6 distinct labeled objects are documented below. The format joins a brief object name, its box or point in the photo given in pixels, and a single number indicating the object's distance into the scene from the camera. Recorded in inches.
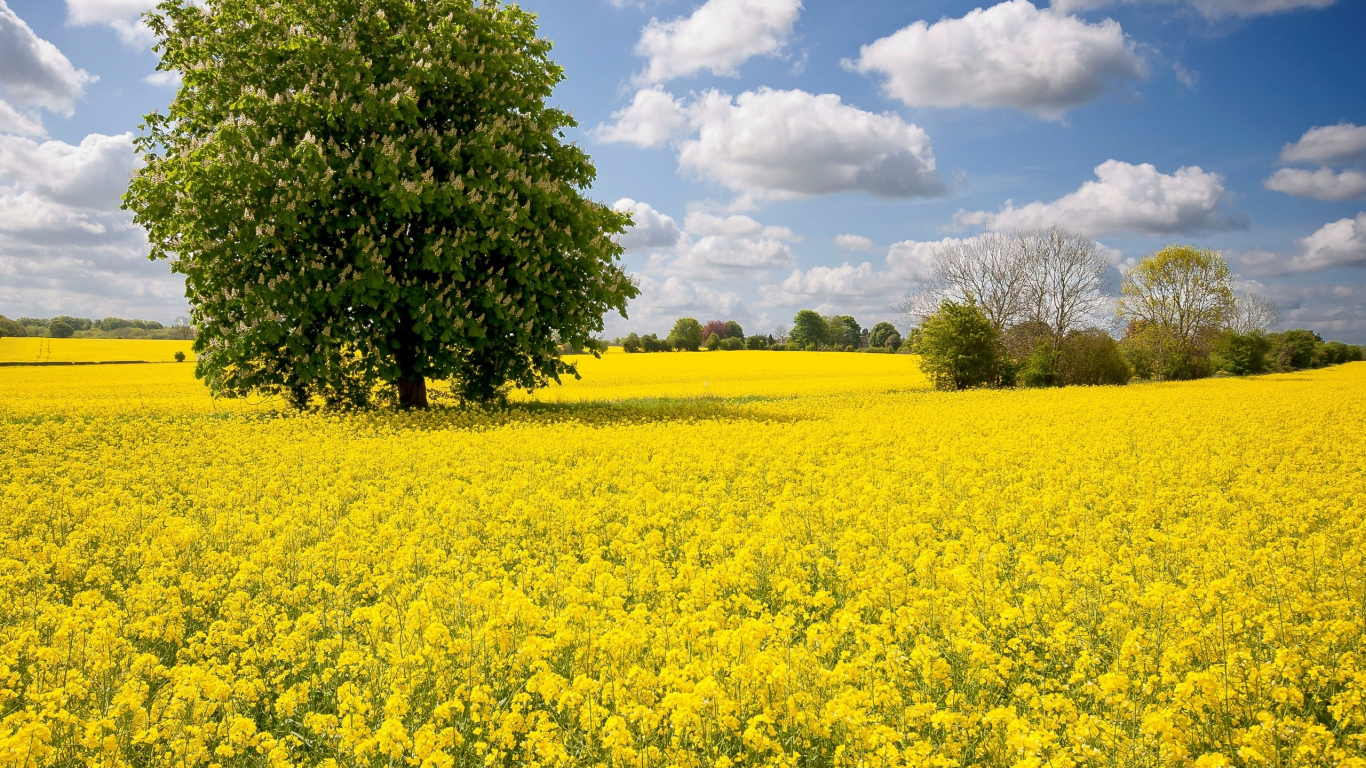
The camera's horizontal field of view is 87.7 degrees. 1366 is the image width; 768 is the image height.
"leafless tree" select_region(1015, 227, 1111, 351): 1736.0
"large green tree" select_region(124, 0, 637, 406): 681.0
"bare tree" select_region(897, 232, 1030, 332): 1745.8
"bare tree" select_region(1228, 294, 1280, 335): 2601.1
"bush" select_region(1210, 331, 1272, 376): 2150.6
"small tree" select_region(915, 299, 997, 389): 1434.5
